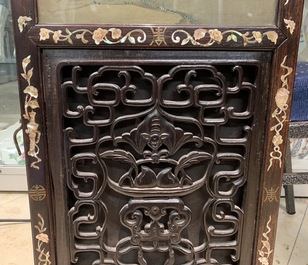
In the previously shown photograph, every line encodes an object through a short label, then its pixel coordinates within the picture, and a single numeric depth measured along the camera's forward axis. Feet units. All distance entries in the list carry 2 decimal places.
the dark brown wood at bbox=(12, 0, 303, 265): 2.23
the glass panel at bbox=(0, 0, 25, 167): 4.48
